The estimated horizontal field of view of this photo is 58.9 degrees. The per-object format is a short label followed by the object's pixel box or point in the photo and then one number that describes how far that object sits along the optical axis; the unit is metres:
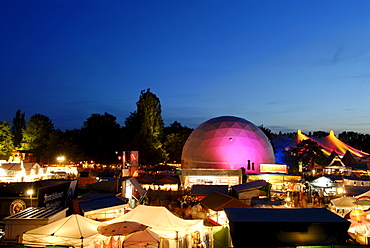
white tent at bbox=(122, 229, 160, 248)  11.12
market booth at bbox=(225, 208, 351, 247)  9.41
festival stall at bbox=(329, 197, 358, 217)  19.12
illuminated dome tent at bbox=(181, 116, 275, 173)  40.16
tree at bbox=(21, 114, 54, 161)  59.25
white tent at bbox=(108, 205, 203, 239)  12.41
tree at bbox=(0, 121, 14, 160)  47.94
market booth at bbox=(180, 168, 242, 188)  32.62
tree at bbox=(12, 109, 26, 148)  100.47
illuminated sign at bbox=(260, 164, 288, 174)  36.12
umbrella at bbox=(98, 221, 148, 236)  11.19
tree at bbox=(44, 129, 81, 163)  55.25
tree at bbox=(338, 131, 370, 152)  100.40
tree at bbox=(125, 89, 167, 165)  53.56
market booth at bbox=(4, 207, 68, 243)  11.87
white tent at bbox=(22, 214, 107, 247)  11.07
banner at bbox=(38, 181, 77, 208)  14.91
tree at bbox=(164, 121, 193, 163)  65.12
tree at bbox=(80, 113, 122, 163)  57.69
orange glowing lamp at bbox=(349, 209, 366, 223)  16.20
